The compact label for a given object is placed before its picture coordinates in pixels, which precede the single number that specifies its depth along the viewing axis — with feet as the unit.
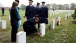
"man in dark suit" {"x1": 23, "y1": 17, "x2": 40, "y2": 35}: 10.39
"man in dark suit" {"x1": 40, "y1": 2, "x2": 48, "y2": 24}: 13.15
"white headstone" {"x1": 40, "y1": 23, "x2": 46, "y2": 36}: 11.00
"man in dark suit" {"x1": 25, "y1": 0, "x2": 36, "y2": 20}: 11.83
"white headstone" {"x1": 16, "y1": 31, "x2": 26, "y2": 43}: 6.98
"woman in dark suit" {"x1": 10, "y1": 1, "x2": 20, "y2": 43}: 9.08
